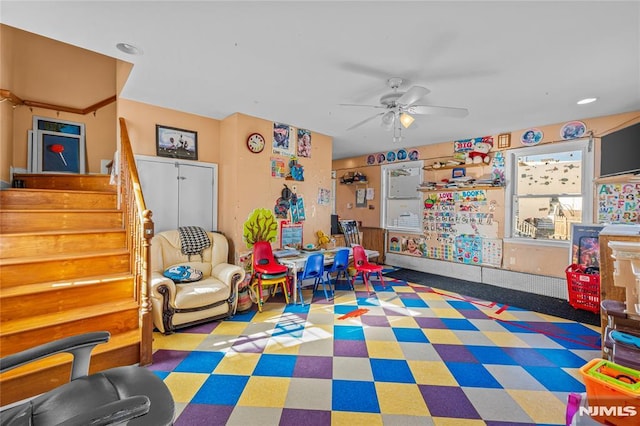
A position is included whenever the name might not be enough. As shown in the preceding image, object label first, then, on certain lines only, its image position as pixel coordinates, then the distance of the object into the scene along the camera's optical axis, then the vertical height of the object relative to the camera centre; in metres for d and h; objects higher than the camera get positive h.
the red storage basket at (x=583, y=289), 3.49 -0.97
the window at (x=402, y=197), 5.81 +0.35
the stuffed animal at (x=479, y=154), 4.79 +1.08
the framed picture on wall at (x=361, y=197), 6.72 +0.38
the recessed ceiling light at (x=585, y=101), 3.21 +1.38
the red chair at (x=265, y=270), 3.56 -0.78
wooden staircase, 1.92 -0.63
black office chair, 1.14 -0.90
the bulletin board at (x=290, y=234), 4.36 -0.39
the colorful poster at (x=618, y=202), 3.54 +0.19
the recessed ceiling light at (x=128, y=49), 2.25 +1.35
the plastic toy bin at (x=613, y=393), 1.44 -0.97
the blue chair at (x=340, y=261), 4.09 -0.75
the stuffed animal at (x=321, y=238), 4.82 -0.47
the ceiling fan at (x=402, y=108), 2.66 +1.10
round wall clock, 3.95 +1.00
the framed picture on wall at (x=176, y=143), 3.64 +0.93
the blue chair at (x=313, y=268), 3.70 -0.79
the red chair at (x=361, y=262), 4.24 -0.81
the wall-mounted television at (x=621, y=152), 3.08 +0.79
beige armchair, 2.83 -0.88
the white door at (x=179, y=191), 3.56 +0.25
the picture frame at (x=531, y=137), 4.29 +1.26
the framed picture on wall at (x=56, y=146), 3.96 +0.91
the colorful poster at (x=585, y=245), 3.75 -0.40
